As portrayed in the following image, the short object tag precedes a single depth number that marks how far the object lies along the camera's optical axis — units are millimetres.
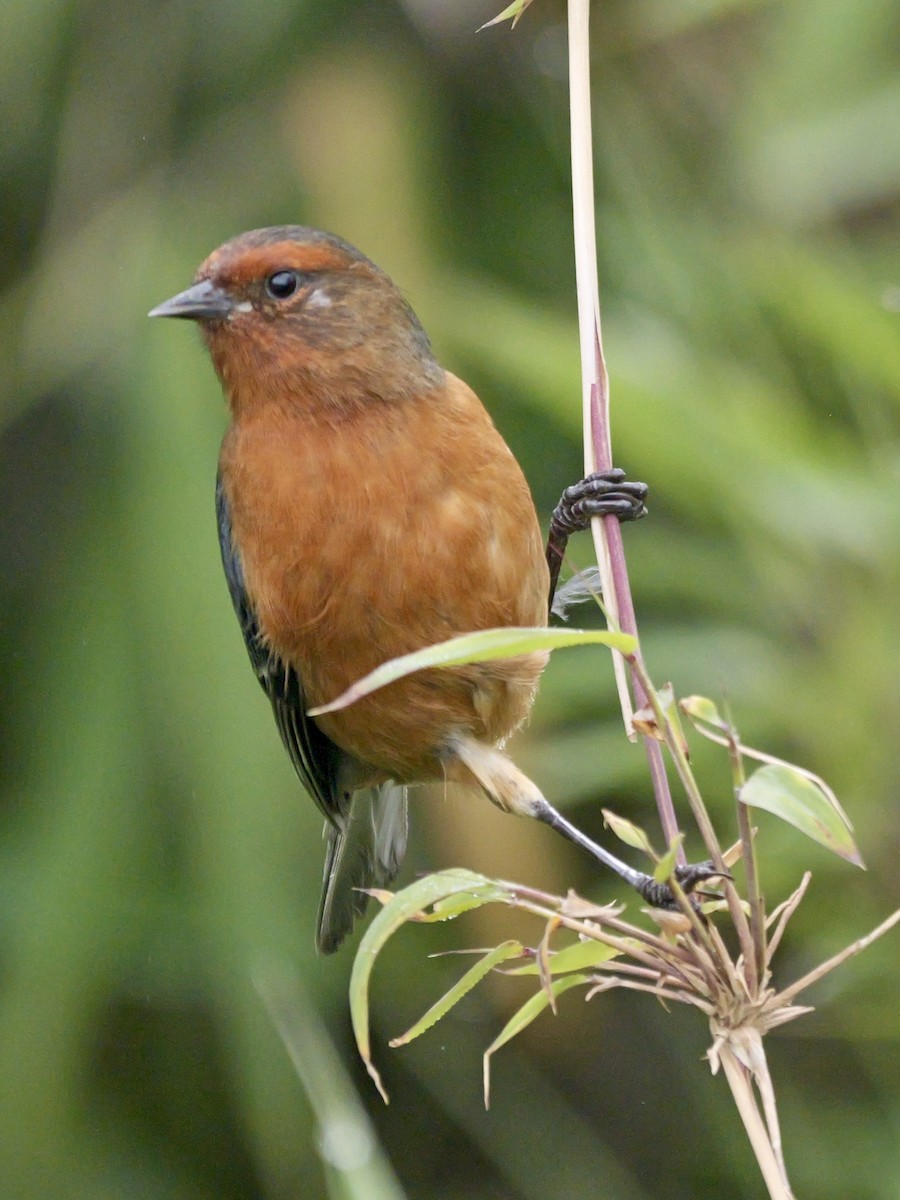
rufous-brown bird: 3167
